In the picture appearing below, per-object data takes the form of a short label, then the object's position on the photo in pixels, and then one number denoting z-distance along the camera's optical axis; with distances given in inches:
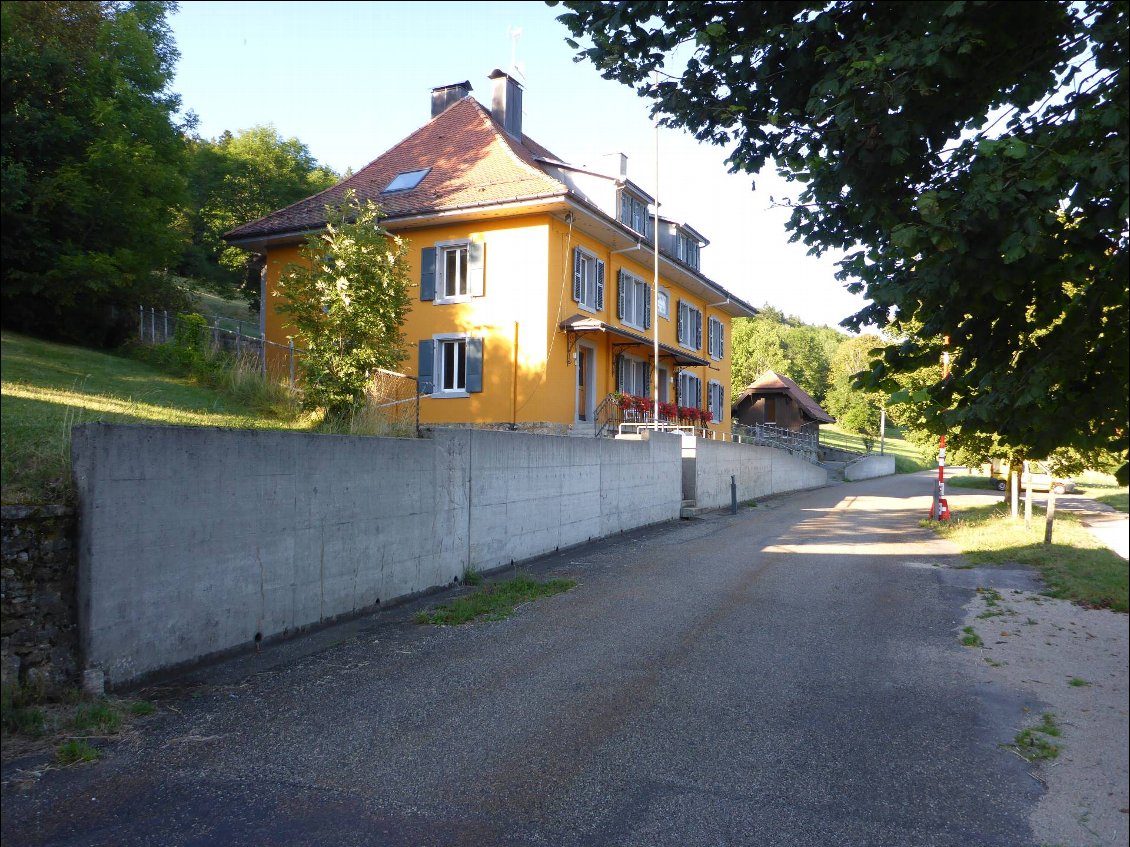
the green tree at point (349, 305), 535.2
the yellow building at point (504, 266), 890.7
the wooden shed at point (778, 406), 2265.0
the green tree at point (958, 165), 172.9
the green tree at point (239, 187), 1785.2
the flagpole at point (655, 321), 959.6
